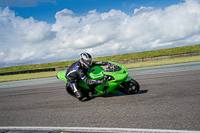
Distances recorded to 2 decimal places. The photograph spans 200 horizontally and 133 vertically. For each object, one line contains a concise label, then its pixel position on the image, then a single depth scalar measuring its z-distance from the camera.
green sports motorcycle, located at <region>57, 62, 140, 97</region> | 5.77
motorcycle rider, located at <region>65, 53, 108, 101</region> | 5.86
